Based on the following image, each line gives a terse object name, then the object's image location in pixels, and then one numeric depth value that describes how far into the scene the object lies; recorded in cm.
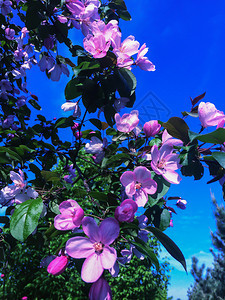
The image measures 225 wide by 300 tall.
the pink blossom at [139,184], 27
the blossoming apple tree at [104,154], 22
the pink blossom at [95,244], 22
